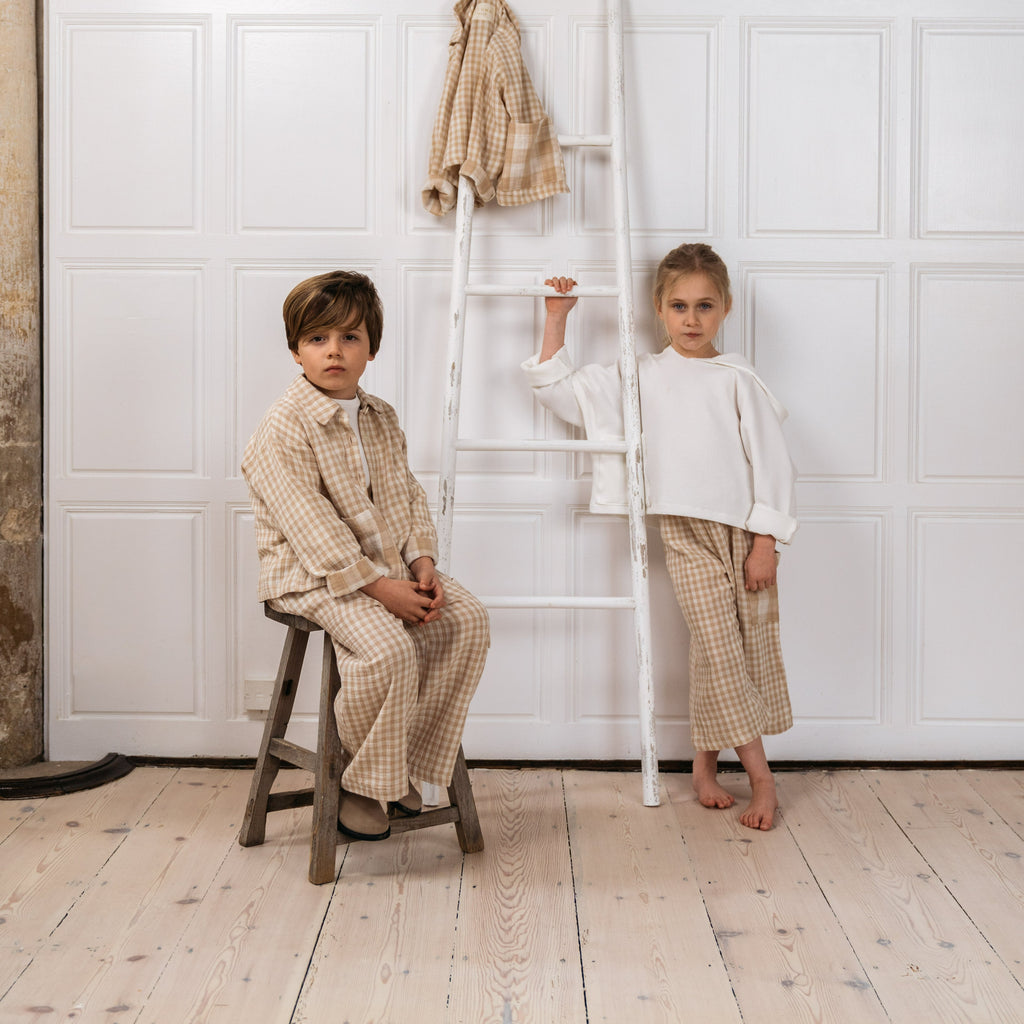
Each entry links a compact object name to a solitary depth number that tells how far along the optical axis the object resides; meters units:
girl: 2.22
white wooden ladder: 2.23
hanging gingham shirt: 2.26
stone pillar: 2.34
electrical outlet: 2.44
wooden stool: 1.81
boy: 1.78
